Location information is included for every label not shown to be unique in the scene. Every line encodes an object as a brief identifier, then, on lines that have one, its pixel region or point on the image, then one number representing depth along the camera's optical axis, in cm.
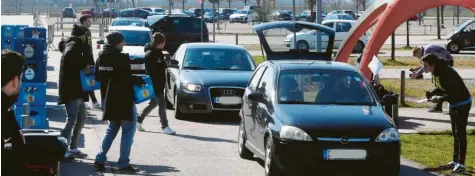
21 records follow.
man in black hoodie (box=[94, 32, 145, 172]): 1229
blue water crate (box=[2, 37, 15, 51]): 1772
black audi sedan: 1848
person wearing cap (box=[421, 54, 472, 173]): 1266
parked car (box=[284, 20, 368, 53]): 4409
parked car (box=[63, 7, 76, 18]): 9071
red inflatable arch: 2064
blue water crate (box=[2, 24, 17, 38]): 1929
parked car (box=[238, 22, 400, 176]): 1148
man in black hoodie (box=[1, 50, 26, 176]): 655
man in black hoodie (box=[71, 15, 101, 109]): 1356
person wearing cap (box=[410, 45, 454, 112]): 1748
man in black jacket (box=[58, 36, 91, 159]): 1303
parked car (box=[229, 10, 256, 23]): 8941
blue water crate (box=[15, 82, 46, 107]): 1469
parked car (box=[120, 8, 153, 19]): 8062
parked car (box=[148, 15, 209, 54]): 4066
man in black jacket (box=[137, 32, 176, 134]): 1650
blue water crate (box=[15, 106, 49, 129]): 1449
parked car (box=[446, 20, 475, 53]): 4409
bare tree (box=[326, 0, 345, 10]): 10301
